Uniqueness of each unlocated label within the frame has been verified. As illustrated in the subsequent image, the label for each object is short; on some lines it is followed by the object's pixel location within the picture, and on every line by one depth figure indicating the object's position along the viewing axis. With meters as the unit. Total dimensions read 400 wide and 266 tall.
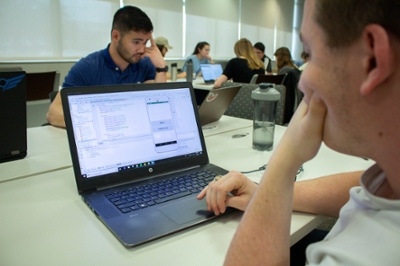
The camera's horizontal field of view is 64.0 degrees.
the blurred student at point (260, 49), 6.40
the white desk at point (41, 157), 1.09
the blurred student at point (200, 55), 5.89
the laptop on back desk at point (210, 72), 4.59
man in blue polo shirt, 2.11
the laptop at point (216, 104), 1.62
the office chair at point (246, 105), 2.19
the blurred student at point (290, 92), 2.95
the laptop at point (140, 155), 0.78
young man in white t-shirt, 0.41
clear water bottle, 1.38
